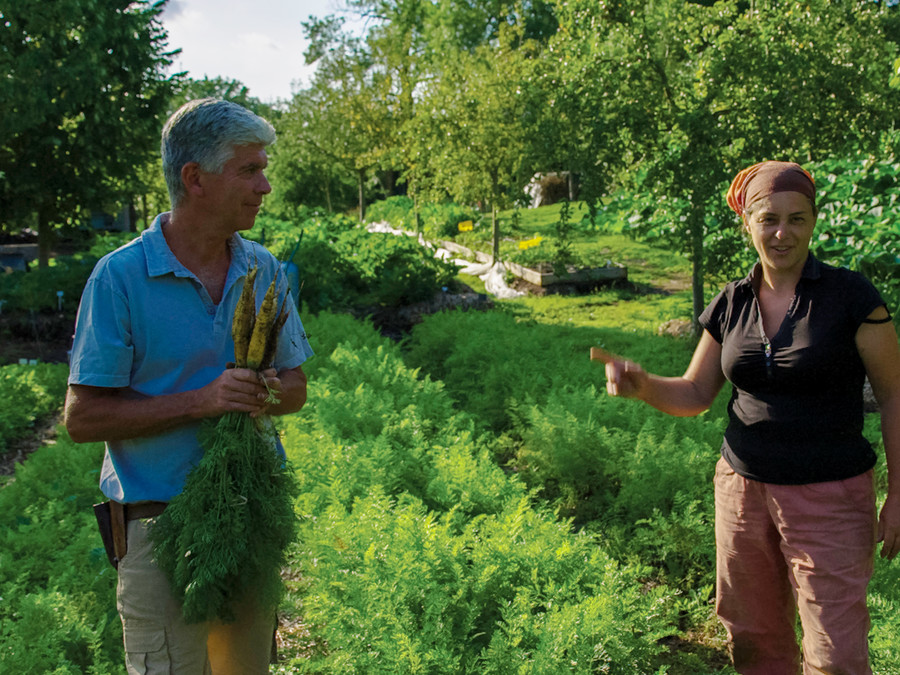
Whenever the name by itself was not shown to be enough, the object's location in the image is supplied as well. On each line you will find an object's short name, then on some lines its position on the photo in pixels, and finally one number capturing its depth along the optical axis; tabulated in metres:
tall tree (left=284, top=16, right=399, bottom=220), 25.70
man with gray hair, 2.07
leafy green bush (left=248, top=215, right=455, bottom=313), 12.30
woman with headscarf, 2.42
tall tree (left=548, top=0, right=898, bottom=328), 7.72
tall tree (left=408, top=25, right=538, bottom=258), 14.52
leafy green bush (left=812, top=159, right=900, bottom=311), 8.98
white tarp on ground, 13.99
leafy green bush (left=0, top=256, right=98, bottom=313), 11.38
